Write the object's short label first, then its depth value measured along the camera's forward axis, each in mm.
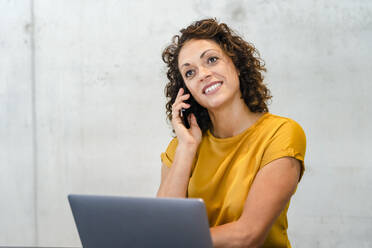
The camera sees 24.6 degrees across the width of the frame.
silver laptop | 1643
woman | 1911
